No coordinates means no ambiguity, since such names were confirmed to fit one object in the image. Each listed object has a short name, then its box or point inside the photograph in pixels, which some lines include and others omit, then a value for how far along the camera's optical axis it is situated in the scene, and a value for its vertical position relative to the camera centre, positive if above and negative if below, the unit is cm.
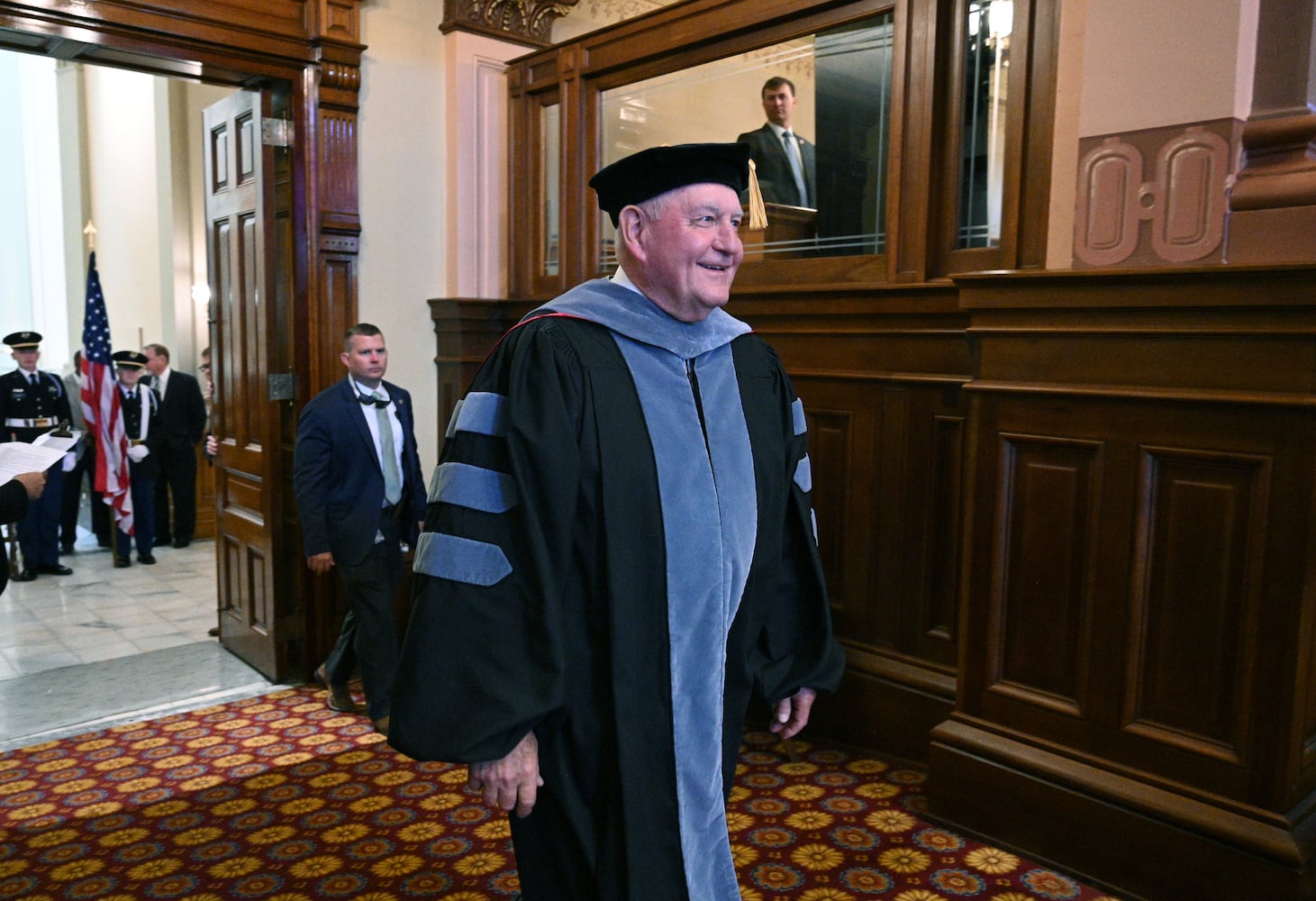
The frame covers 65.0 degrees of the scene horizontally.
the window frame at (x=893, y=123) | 325 +78
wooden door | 471 -24
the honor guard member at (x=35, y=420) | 686 -69
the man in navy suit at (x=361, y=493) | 402 -67
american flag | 725 -79
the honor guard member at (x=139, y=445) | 748 -92
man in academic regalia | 171 -41
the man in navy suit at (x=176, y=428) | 790 -83
